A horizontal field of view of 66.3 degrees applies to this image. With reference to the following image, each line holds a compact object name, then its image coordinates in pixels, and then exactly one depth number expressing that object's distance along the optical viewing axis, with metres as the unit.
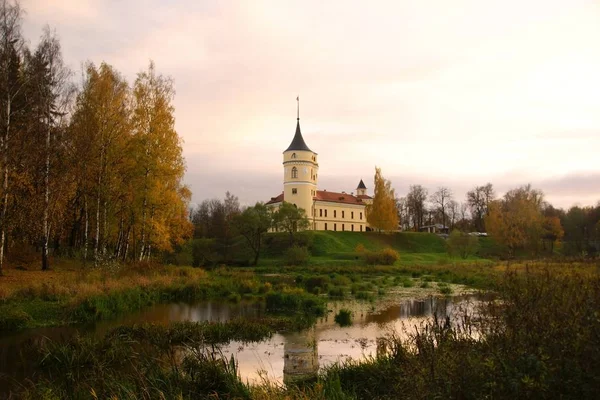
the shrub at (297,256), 43.97
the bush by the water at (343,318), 14.48
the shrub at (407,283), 25.77
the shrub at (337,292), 21.64
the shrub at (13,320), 13.23
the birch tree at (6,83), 19.22
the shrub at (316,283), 24.19
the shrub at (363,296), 20.50
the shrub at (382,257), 41.47
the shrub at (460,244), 46.34
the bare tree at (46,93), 21.55
